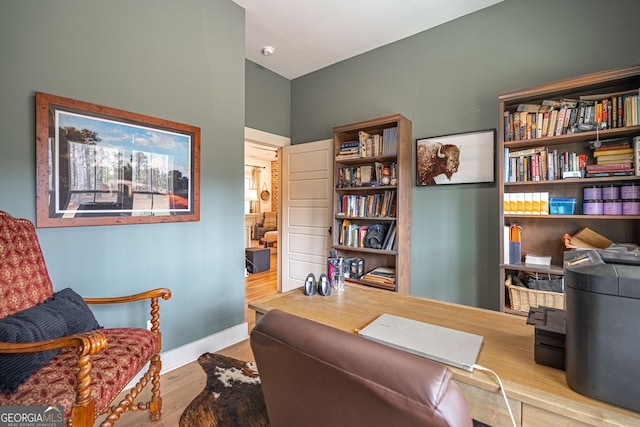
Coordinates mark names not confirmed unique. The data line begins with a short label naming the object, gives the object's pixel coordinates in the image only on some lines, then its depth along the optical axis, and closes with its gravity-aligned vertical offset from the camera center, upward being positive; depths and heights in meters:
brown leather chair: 0.47 -0.31
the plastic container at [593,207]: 2.02 +0.02
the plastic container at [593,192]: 2.05 +0.12
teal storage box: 2.15 +0.03
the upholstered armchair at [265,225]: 9.03 -0.45
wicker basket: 2.06 -0.64
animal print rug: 1.66 -1.18
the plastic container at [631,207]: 1.88 +0.02
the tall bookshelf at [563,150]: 1.95 +0.45
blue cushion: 1.11 -0.51
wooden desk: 0.72 -0.48
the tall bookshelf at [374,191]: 2.85 +0.21
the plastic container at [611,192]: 1.98 +0.12
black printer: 0.67 -0.29
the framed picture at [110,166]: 1.65 +0.29
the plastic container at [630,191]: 1.89 +0.12
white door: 3.57 +0.01
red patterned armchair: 1.08 -0.58
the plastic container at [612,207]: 1.95 +0.02
